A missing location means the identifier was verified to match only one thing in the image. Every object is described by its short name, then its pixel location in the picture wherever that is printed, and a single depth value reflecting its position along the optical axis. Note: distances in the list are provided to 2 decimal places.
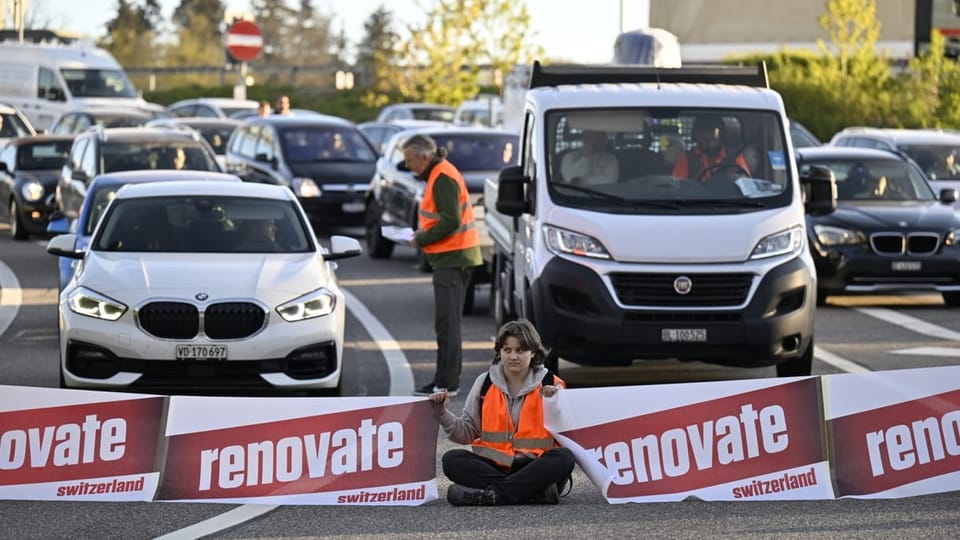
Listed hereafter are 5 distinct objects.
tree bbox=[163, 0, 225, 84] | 107.56
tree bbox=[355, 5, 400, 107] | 66.81
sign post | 54.59
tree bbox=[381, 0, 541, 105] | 61.12
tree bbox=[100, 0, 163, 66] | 102.62
